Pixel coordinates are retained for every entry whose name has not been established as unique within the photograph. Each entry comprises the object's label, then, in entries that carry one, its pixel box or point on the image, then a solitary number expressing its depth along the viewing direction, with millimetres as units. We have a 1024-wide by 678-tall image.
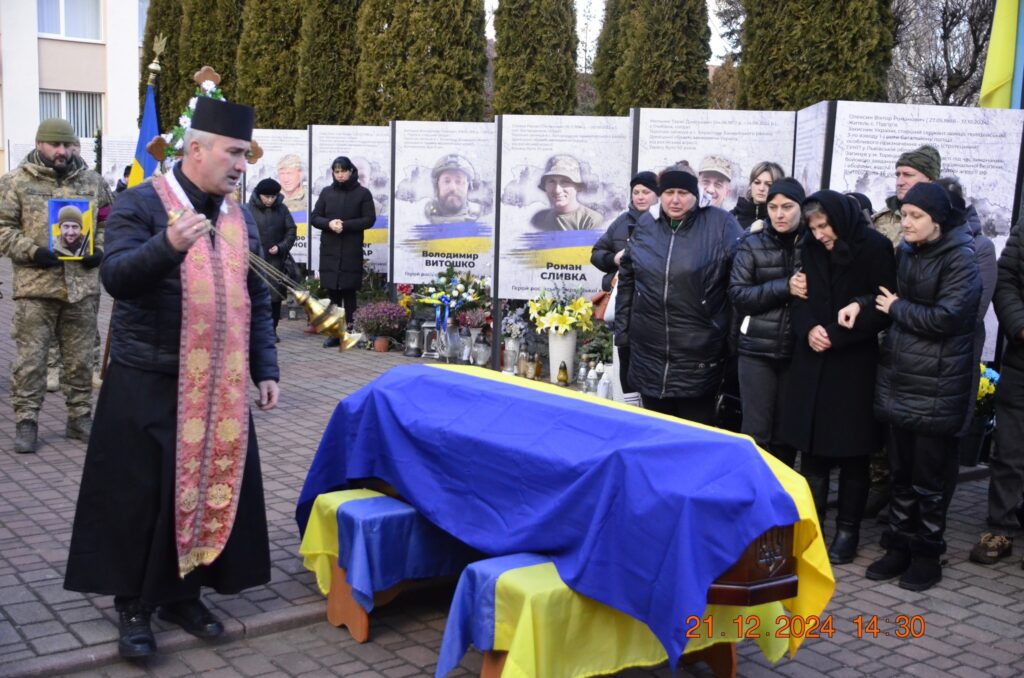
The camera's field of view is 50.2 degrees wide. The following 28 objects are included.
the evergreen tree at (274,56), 19266
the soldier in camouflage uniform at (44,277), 7117
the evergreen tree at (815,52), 10000
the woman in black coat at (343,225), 12219
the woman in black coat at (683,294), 5812
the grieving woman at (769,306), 5578
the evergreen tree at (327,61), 17594
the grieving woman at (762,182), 6891
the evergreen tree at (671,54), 14609
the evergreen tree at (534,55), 14938
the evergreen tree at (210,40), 22875
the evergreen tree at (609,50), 21766
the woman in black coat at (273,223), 12117
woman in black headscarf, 5410
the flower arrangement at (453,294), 11445
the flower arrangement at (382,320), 12227
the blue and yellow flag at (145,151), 9734
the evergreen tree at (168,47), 26031
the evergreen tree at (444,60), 14320
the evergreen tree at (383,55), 14602
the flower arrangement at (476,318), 11320
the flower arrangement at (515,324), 10867
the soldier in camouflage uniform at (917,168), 5777
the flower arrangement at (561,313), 10047
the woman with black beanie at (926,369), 5070
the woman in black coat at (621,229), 7957
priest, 4102
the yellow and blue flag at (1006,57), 7984
